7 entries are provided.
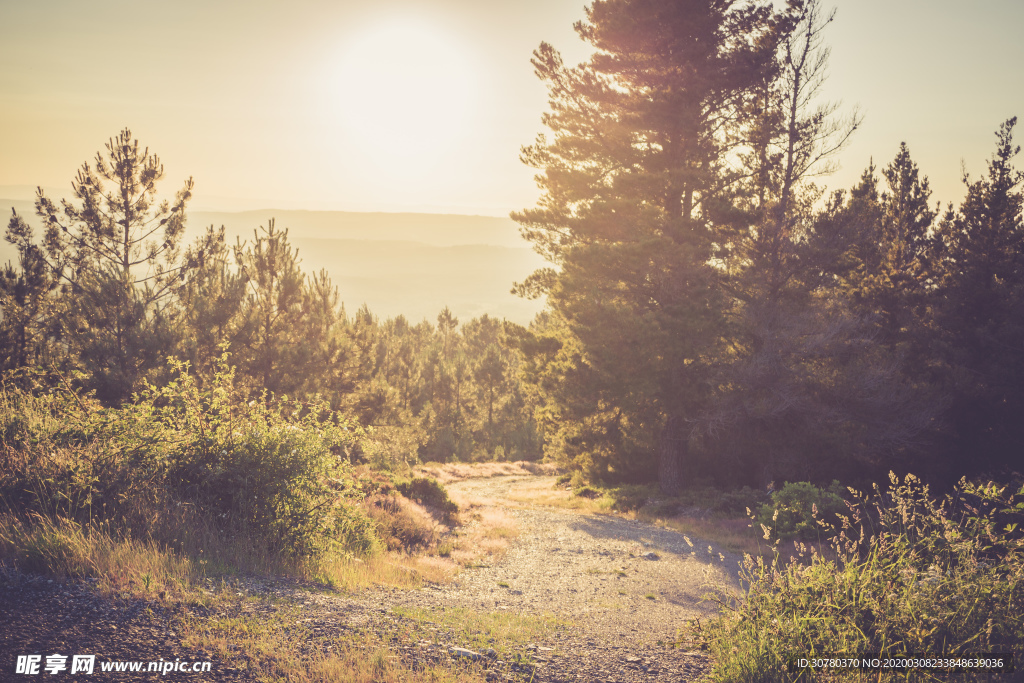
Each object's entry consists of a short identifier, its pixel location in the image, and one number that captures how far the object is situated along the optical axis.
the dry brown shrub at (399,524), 11.98
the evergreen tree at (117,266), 19.39
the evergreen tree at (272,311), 23.95
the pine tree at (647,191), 21.34
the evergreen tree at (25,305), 21.28
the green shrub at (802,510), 14.54
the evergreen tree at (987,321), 25.39
